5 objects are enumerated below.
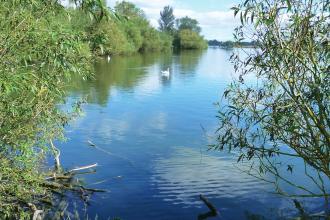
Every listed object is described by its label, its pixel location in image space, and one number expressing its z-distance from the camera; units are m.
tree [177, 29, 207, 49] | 127.69
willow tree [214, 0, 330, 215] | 6.62
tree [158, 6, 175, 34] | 164.75
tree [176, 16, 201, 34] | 144.50
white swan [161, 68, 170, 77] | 49.72
